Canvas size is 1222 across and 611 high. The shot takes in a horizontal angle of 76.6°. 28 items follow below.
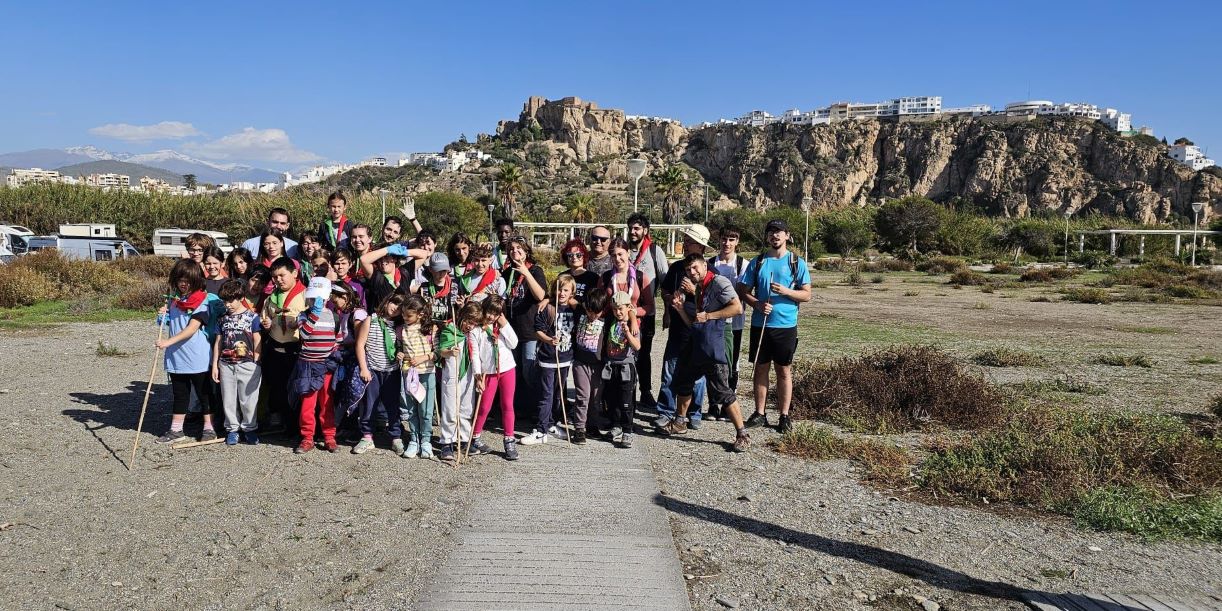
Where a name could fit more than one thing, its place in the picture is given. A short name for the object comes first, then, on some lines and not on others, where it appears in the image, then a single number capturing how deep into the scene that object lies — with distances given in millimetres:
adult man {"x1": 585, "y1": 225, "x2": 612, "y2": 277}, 6199
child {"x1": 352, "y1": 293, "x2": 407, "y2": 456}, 5672
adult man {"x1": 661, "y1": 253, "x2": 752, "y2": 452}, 6055
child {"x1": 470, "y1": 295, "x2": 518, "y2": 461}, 5672
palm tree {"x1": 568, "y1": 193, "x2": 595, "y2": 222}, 66688
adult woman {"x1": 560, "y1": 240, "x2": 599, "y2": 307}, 6215
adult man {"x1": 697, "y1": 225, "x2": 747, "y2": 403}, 6617
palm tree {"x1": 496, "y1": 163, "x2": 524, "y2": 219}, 67812
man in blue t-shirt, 6312
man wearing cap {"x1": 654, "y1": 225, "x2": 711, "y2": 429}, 6426
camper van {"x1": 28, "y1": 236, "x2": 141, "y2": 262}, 29391
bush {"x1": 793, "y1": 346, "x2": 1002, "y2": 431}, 6793
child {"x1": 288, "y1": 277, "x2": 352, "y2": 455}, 5586
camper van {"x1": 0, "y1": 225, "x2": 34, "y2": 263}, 29484
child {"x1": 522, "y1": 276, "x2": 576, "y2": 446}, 6004
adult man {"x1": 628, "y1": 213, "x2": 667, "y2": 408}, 6629
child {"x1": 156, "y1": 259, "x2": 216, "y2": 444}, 5824
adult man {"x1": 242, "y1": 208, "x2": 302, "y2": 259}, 6664
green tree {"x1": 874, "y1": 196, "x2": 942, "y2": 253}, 55031
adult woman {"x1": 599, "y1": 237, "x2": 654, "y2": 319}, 6113
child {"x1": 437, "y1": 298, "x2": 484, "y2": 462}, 5609
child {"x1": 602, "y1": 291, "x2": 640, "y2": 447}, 5984
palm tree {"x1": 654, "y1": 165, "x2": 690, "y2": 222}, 72062
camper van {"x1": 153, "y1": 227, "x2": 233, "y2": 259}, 37094
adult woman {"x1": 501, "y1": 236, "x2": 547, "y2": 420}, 6102
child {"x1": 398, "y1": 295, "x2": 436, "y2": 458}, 5609
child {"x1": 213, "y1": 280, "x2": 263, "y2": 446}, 5758
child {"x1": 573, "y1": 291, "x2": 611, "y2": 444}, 5957
